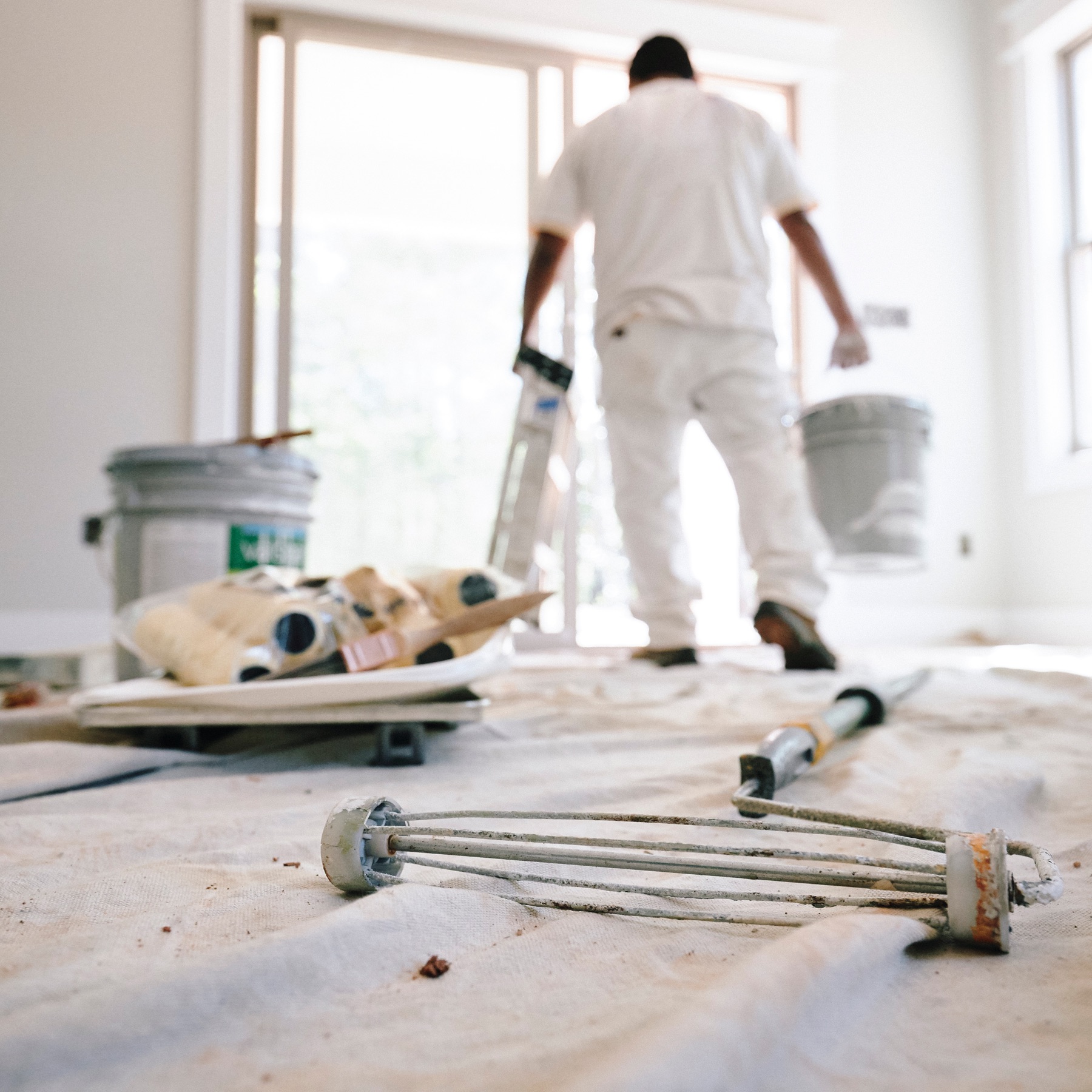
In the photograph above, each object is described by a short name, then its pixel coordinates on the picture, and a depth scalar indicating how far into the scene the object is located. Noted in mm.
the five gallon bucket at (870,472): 2256
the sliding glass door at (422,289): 3385
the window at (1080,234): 3580
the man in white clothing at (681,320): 2090
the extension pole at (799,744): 779
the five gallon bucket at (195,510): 1509
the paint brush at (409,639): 1023
